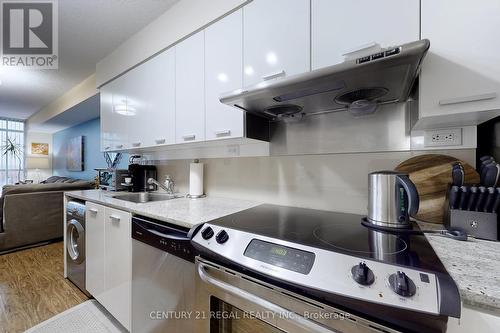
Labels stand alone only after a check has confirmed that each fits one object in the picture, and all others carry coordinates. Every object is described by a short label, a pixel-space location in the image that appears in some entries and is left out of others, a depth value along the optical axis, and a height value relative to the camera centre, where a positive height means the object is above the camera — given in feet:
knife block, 2.34 -0.65
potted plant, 18.48 +1.25
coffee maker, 6.98 -0.37
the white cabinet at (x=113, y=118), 6.77 +1.59
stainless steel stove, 1.54 -0.98
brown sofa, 9.12 -2.20
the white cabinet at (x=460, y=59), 2.19 +1.18
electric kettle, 2.55 -0.41
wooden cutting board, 3.04 -0.20
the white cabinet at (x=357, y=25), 2.60 +1.88
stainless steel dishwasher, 3.26 -1.92
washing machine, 5.98 -2.32
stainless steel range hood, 2.26 +1.10
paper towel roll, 5.77 -0.41
